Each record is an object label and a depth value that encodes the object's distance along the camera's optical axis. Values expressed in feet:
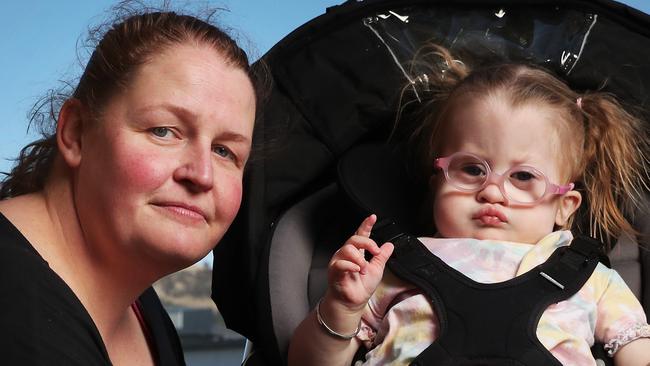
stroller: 5.18
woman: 4.57
